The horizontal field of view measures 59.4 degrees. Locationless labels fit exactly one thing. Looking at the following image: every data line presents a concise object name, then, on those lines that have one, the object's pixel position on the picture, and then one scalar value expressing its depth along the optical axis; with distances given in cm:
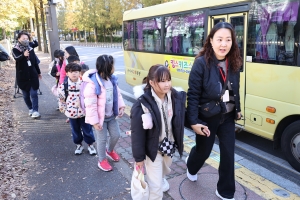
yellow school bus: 371
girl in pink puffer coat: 332
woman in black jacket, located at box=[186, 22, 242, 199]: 250
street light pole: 1096
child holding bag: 238
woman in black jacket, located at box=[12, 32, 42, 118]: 559
